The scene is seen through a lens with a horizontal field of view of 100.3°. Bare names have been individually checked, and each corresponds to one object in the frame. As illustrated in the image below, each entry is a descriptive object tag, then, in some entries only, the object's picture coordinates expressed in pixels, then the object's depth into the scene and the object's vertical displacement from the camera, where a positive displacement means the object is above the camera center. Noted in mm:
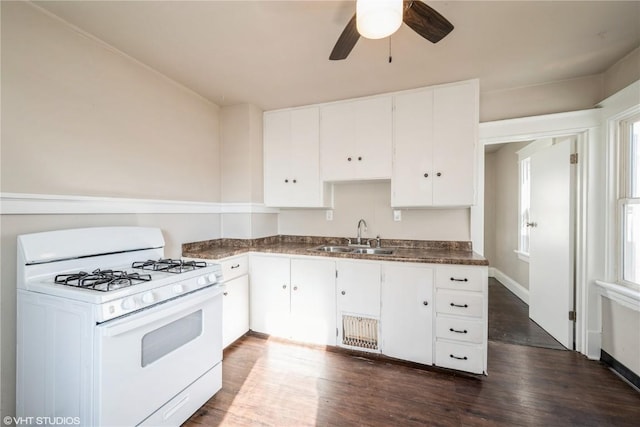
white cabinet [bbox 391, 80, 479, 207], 2309 +608
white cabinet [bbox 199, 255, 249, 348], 2369 -793
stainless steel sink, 2743 -387
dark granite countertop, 2168 -355
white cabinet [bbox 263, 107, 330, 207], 2850 +591
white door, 2439 -297
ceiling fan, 1252 +952
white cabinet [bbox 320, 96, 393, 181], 2570 +739
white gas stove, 1184 -600
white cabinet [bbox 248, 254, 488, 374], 2051 -801
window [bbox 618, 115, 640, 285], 1967 +92
